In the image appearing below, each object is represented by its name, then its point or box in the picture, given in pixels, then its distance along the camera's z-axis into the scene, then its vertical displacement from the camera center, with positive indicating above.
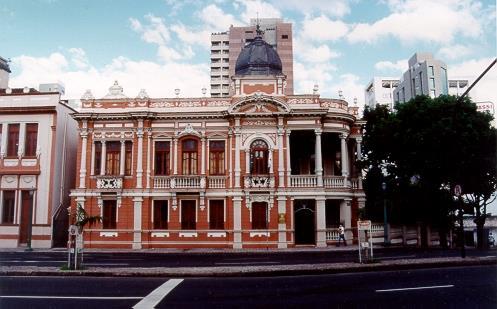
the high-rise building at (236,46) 91.00 +34.88
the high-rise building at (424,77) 80.31 +25.26
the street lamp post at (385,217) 30.89 +0.53
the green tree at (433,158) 27.88 +4.02
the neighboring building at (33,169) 31.92 +4.02
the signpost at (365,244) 17.41 -0.70
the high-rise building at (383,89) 99.56 +28.04
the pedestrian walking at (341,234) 30.33 -0.51
